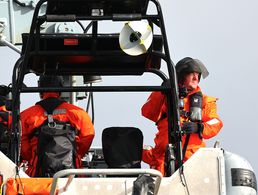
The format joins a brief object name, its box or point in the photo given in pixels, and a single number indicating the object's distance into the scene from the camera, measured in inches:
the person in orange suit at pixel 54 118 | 586.2
